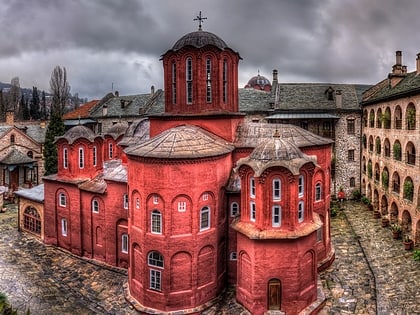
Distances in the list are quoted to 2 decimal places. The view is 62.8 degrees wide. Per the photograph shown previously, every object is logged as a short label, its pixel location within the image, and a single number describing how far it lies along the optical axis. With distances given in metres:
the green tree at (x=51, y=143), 45.56
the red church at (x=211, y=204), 17.09
